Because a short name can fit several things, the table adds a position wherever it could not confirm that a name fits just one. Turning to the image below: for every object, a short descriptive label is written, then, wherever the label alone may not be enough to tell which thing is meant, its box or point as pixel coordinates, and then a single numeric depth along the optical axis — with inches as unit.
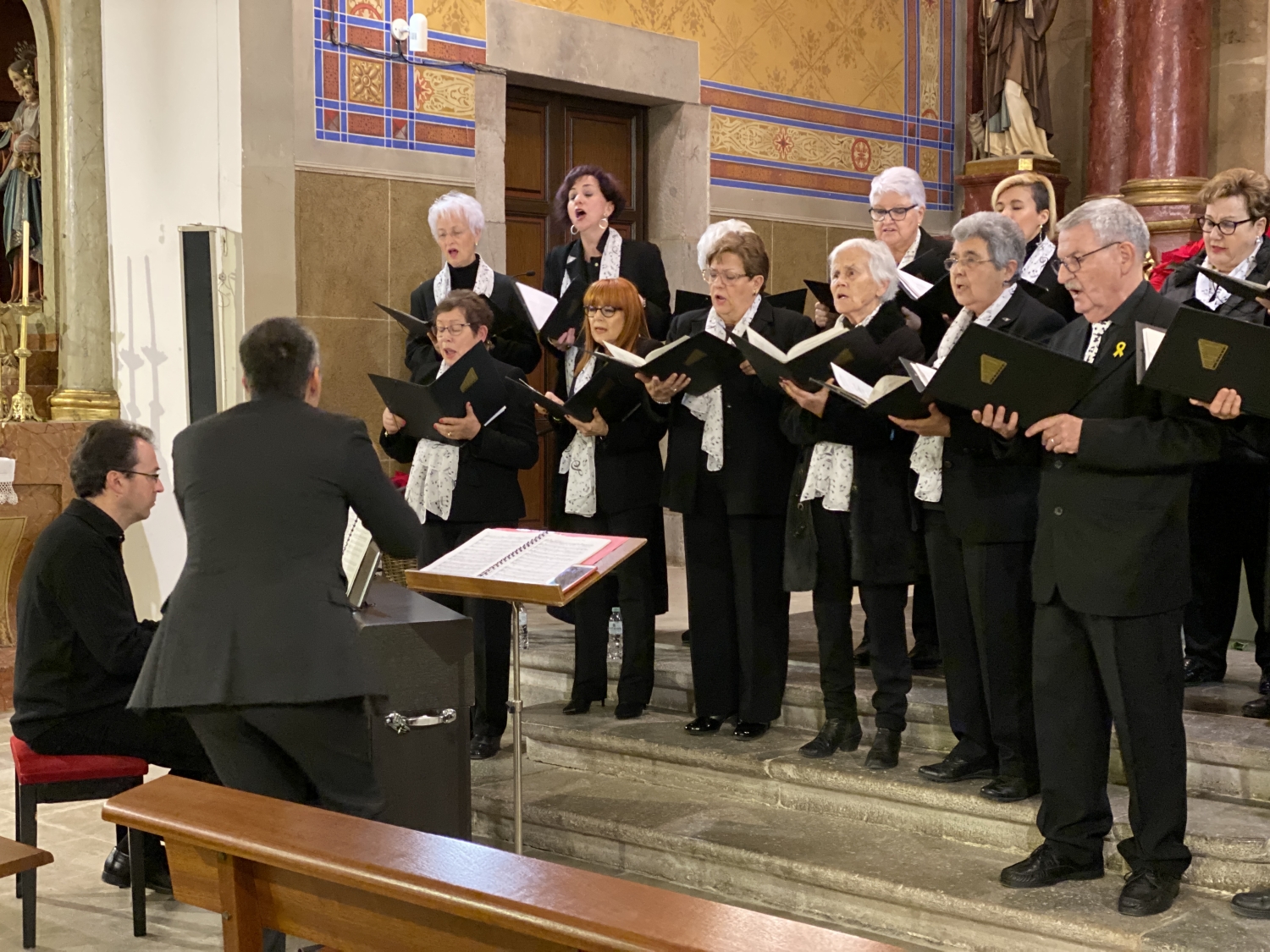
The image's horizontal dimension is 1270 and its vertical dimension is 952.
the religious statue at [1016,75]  342.6
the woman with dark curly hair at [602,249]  222.1
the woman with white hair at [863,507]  164.7
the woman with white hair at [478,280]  224.5
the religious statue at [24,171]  290.2
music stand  133.8
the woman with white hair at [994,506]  148.8
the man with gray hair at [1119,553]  130.2
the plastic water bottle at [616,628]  235.5
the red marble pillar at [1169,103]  307.7
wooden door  300.4
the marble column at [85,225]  267.0
